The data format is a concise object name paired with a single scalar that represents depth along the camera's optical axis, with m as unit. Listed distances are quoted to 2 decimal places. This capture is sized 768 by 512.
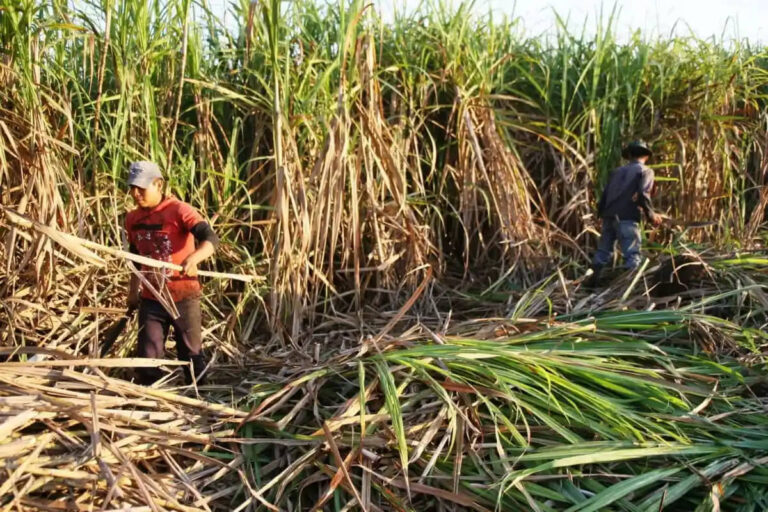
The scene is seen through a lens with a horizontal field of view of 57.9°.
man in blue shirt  3.97
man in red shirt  2.74
